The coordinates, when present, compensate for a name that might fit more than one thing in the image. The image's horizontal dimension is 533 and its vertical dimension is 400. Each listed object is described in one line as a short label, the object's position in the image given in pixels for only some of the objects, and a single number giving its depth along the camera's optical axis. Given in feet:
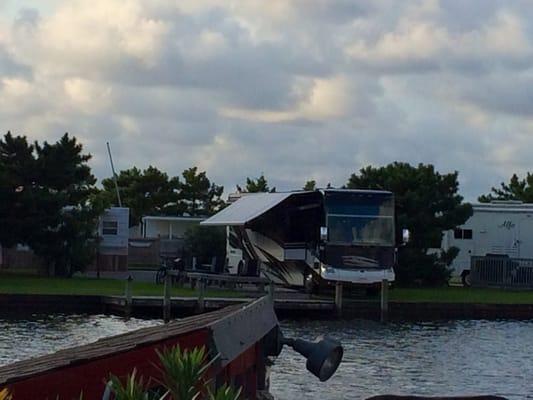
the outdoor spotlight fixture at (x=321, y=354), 35.63
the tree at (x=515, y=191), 273.75
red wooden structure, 27.76
